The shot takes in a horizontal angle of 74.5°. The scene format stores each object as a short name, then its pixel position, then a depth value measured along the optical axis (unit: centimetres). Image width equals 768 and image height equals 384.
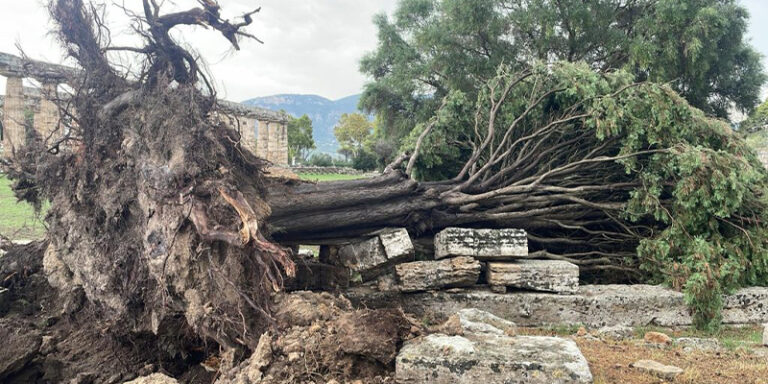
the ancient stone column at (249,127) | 3072
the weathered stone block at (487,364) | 323
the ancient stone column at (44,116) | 2161
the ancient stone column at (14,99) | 2131
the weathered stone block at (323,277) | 591
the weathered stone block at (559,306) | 597
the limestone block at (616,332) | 516
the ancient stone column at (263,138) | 3355
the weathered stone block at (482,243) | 609
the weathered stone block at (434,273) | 594
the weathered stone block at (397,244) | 582
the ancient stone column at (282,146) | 3444
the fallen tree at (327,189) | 396
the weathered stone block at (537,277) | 605
